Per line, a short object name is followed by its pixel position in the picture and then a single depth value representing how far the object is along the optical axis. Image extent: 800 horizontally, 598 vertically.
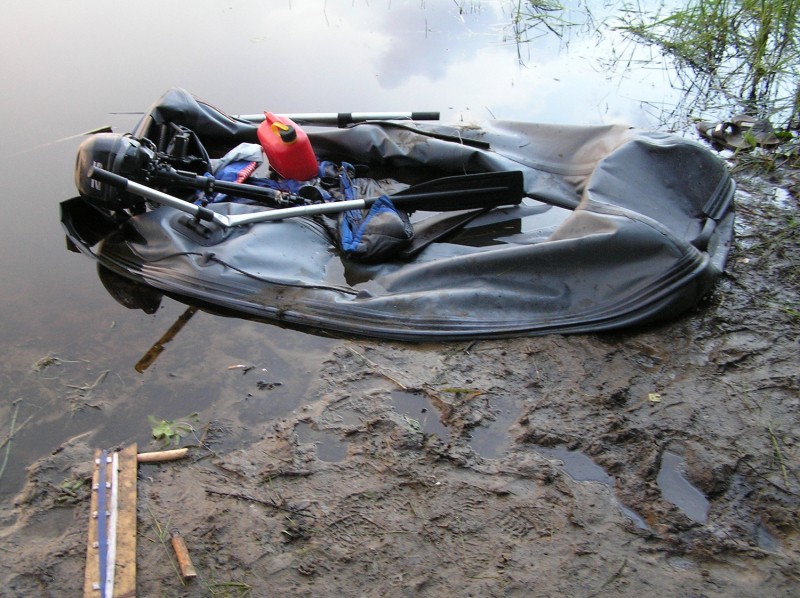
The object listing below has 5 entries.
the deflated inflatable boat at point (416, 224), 3.43
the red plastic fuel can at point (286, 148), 4.14
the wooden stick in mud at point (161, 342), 3.34
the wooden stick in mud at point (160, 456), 2.80
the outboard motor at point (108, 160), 3.63
